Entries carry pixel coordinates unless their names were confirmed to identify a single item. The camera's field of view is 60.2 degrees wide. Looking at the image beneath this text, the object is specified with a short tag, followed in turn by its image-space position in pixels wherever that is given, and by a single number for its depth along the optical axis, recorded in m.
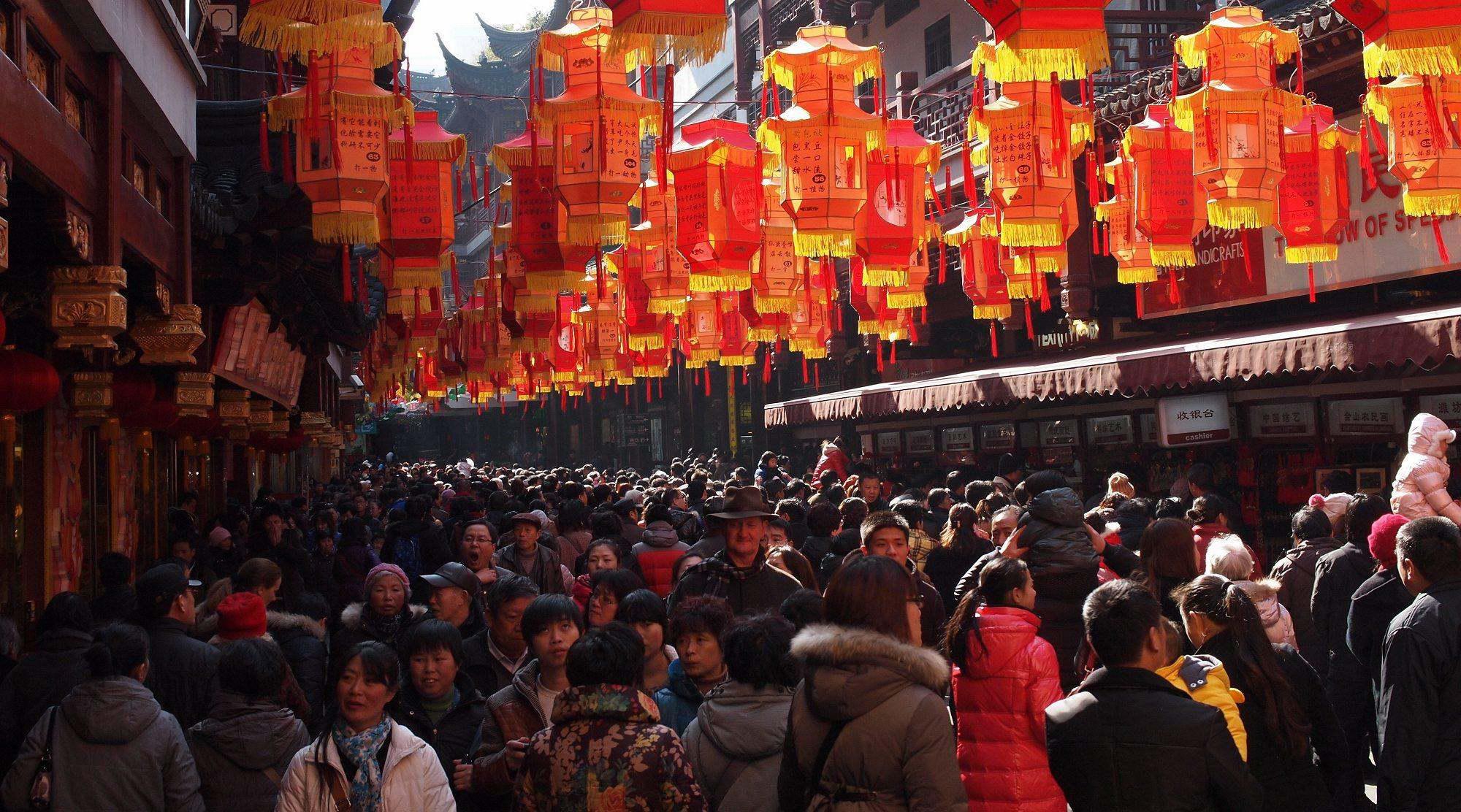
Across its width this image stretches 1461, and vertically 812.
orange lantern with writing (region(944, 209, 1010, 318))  12.52
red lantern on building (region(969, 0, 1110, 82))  5.85
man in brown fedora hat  5.73
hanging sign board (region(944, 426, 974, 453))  19.20
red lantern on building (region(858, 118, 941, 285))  9.96
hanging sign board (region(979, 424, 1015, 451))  18.00
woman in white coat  3.64
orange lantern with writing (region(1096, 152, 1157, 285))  10.52
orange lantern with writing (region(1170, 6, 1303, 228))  8.23
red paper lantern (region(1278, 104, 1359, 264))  9.28
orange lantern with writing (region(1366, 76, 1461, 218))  7.84
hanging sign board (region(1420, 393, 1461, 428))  10.83
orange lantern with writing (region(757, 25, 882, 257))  8.84
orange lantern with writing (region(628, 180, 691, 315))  11.89
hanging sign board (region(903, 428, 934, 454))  20.50
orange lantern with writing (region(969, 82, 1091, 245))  8.72
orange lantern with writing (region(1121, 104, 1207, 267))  9.39
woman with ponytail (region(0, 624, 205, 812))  4.08
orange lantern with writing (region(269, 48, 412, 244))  7.96
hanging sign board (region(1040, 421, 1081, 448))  16.45
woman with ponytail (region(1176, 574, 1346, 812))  3.87
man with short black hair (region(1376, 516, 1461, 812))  4.43
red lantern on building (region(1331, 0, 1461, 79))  6.10
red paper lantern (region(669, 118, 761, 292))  10.05
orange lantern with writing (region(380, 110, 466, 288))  9.50
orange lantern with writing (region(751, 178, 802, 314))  11.31
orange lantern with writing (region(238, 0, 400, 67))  6.47
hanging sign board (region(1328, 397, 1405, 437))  11.49
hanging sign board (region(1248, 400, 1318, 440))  12.52
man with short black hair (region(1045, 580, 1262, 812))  3.31
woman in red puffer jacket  4.01
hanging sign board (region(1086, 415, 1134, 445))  15.30
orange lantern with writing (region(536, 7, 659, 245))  8.62
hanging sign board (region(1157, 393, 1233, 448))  13.23
